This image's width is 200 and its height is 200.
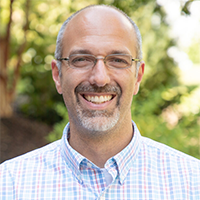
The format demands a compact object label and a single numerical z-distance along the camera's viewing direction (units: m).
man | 1.06
